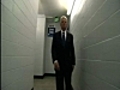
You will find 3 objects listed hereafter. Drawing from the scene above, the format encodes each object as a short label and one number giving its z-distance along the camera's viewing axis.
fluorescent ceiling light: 3.70
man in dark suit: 2.10
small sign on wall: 6.43
